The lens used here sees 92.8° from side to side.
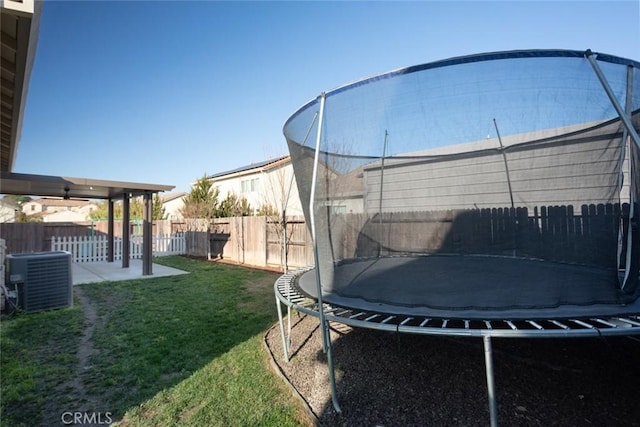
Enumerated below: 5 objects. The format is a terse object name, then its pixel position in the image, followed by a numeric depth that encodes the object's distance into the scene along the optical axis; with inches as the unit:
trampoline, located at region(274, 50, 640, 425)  64.9
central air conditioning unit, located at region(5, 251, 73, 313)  147.4
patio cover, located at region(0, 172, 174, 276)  208.1
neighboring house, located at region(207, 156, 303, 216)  400.8
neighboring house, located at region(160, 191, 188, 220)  835.4
